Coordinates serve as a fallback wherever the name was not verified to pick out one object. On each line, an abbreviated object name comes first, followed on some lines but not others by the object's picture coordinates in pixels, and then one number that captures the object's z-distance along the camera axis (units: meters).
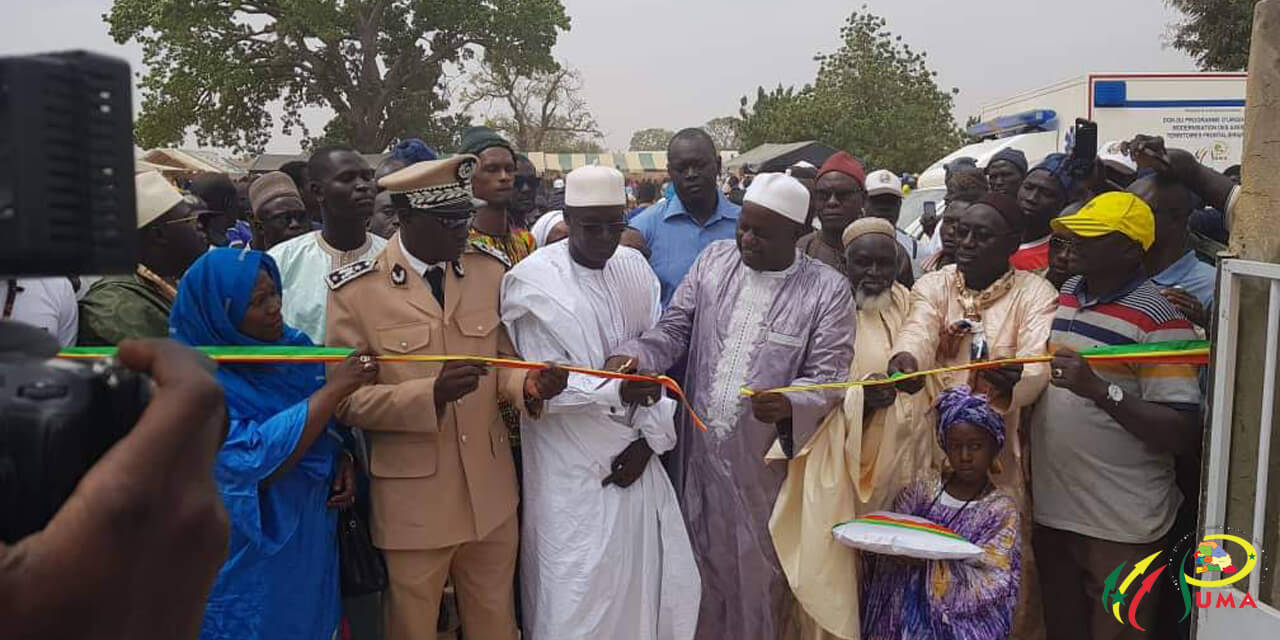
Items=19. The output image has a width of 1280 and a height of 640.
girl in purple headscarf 3.36
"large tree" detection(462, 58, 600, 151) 43.12
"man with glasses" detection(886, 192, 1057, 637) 3.75
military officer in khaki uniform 3.34
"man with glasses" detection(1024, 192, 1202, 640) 3.38
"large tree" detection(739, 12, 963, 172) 31.25
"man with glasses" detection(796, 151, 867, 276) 5.27
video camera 1.23
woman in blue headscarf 2.99
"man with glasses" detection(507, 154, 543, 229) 5.76
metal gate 2.86
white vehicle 12.02
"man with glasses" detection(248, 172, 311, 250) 5.27
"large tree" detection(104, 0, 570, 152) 29.31
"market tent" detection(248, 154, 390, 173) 24.92
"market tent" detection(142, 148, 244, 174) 11.17
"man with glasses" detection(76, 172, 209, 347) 3.48
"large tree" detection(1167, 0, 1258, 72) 21.16
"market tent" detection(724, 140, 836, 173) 23.75
